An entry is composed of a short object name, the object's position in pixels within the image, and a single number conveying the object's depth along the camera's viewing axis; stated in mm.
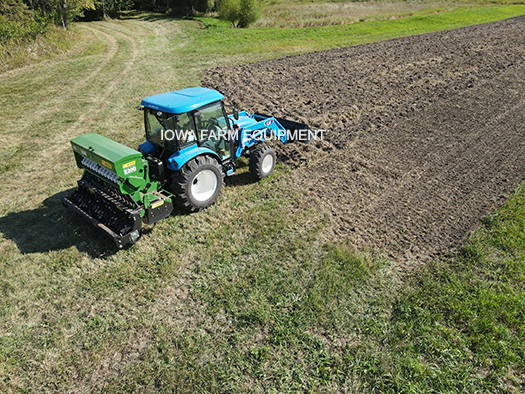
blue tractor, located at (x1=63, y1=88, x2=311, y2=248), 6098
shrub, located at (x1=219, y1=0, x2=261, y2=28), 29203
